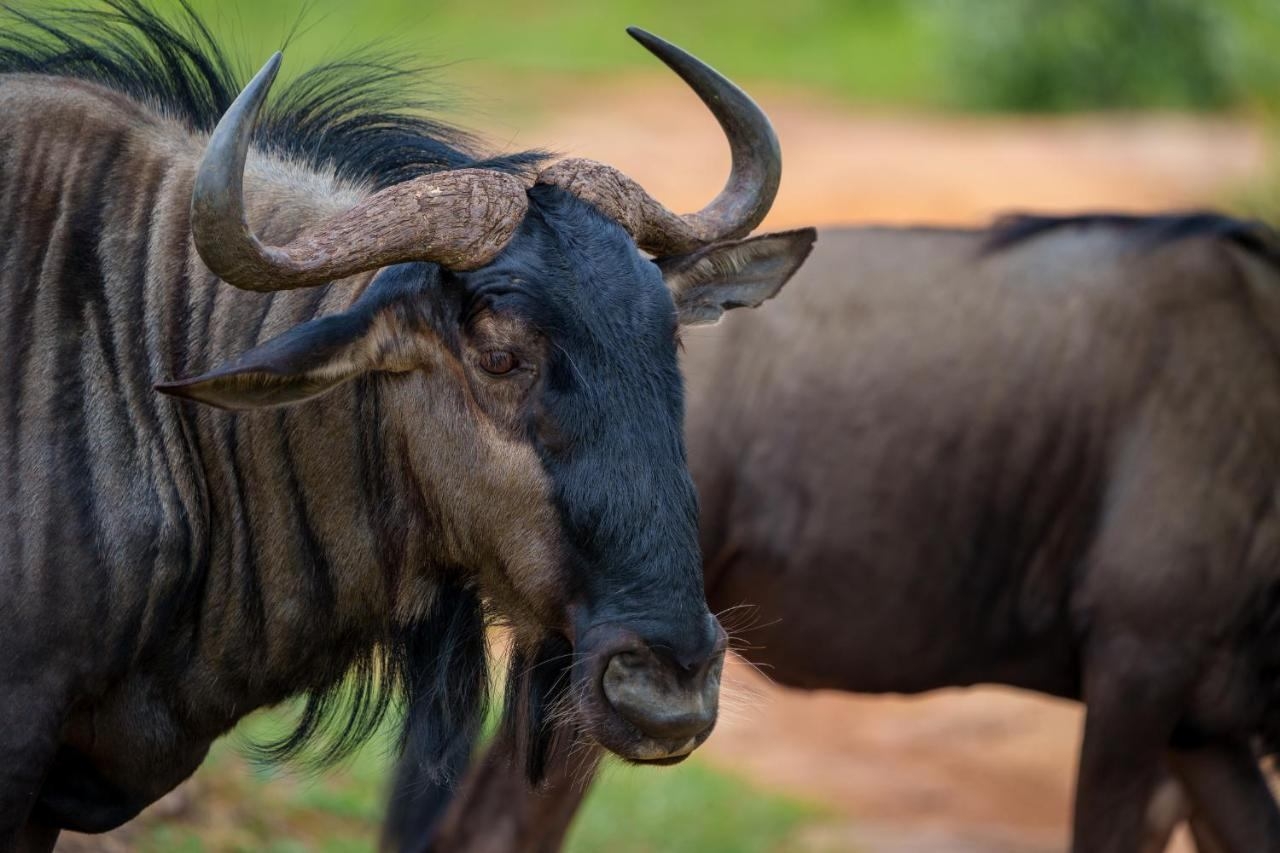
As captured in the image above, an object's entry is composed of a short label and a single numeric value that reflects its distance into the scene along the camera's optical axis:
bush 35.75
